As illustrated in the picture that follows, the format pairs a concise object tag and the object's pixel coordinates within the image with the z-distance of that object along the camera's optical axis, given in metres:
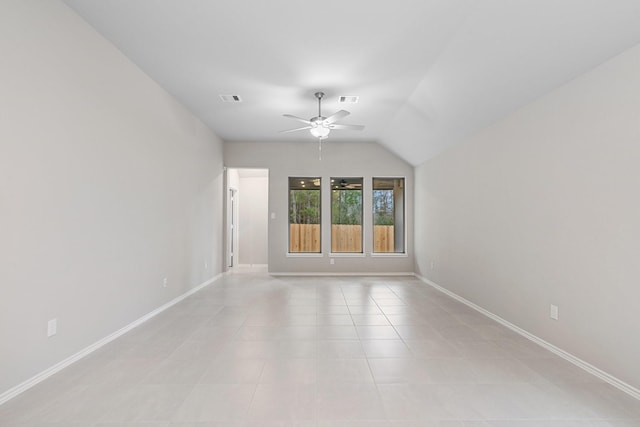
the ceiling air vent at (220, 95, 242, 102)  4.33
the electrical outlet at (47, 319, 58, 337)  2.33
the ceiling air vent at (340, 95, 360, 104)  4.34
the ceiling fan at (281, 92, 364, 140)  4.09
